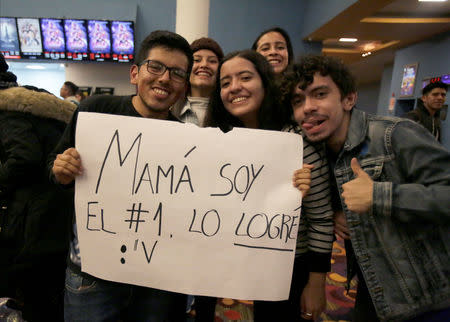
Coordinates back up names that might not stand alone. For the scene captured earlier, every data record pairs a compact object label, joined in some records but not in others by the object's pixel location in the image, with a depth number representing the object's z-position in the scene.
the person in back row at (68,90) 4.06
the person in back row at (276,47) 1.81
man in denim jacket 0.77
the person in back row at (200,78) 1.57
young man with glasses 0.92
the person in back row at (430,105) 3.66
